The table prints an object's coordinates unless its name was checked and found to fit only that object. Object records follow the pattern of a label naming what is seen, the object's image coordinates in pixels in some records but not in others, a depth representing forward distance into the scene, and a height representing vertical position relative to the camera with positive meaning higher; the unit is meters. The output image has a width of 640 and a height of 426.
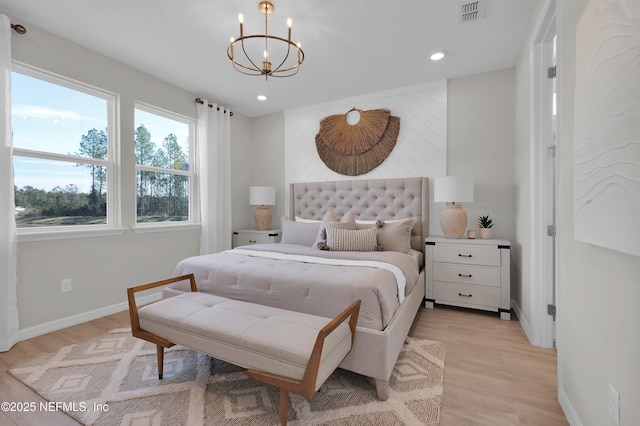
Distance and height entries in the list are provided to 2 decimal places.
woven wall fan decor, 3.76 +0.96
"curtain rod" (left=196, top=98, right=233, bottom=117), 3.89 +1.50
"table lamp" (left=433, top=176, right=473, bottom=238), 2.98 +0.11
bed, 1.70 -0.44
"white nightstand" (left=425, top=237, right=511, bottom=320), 2.77 -0.66
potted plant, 3.06 -0.20
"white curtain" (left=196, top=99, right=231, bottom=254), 3.95 +0.51
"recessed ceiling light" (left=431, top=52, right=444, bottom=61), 2.85 +1.56
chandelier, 2.18 +1.58
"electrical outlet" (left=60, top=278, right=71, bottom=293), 2.65 -0.69
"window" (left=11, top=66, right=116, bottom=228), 2.52 +0.58
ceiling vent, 2.15 +1.54
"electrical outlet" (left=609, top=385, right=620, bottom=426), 1.01 -0.71
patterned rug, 1.47 -1.06
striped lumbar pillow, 2.87 -0.31
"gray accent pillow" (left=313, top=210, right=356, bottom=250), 3.01 -0.16
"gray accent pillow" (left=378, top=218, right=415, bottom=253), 2.98 -0.29
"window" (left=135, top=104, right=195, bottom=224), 3.41 +0.58
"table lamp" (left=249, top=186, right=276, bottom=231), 4.30 +0.14
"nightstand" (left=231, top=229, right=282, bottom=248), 4.13 -0.39
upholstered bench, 1.30 -0.65
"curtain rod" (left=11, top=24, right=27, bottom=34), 2.33 +1.50
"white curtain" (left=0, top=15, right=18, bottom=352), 2.21 -0.01
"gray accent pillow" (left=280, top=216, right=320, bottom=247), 3.27 -0.27
